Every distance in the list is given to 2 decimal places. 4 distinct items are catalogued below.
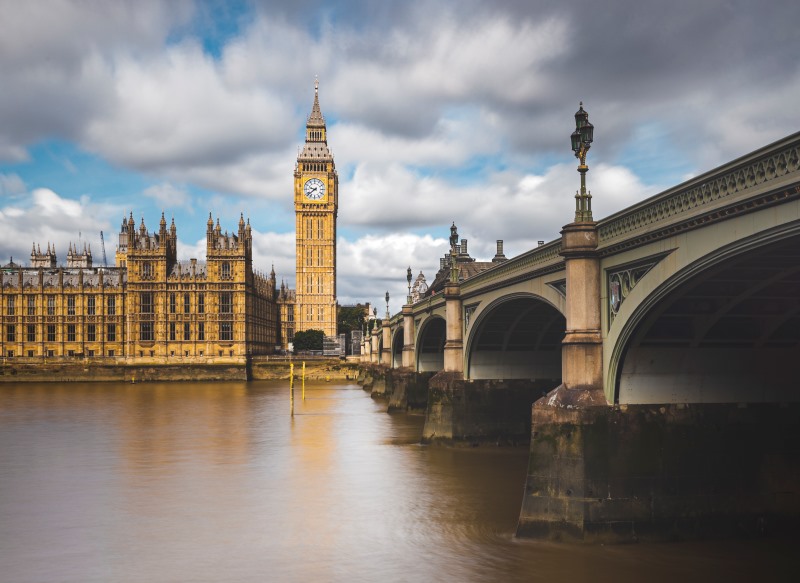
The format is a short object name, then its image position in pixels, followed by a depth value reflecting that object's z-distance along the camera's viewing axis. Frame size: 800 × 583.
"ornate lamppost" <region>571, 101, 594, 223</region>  20.50
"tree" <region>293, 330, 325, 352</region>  151.88
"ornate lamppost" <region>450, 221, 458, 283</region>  40.37
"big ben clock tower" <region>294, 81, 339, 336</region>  169.38
